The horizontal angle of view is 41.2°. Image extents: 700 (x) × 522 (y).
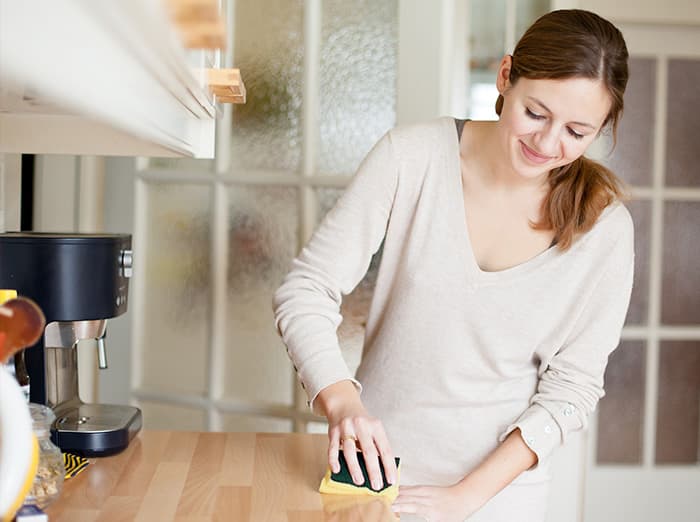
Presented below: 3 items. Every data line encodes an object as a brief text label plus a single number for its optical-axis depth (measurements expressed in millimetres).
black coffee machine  1357
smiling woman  1453
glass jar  1054
